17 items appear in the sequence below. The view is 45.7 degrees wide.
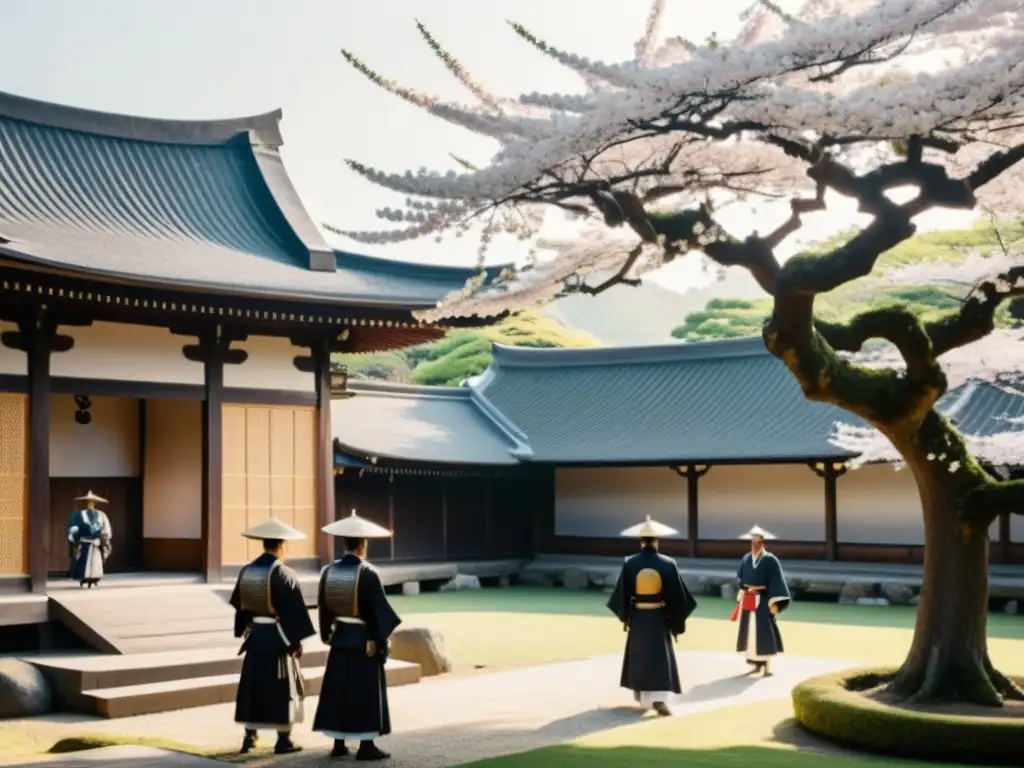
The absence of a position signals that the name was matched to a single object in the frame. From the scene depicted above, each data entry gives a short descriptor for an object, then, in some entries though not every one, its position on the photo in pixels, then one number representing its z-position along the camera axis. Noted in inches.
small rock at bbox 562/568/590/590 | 1059.9
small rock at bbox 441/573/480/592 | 1057.5
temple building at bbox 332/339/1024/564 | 986.1
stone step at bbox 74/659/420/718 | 426.3
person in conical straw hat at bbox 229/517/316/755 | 360.2
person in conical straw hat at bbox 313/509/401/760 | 344.8
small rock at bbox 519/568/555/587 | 1099.9
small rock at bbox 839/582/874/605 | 903.7
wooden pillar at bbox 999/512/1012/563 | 901.1
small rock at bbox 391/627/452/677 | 529.0
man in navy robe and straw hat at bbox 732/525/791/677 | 520.7
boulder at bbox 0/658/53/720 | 434.3
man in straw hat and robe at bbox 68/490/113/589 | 585.9
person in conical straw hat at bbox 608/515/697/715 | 418.6
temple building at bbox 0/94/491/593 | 548.1
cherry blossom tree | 298.8
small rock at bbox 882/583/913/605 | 883.4
